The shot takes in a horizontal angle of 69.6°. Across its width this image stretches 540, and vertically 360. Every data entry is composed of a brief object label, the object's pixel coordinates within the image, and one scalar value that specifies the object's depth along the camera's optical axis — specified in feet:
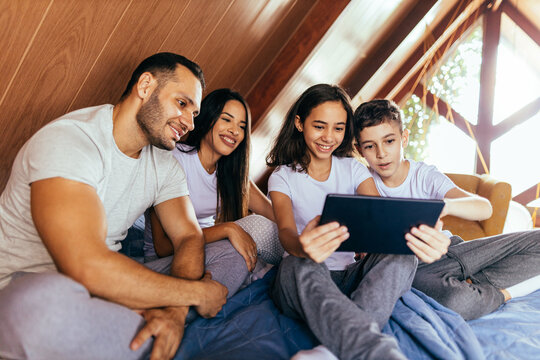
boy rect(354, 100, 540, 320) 4.50
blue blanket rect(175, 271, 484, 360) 3.16
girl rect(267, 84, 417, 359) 2.96
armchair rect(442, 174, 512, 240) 7.59
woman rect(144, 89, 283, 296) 5.28
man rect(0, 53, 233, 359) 2.53
